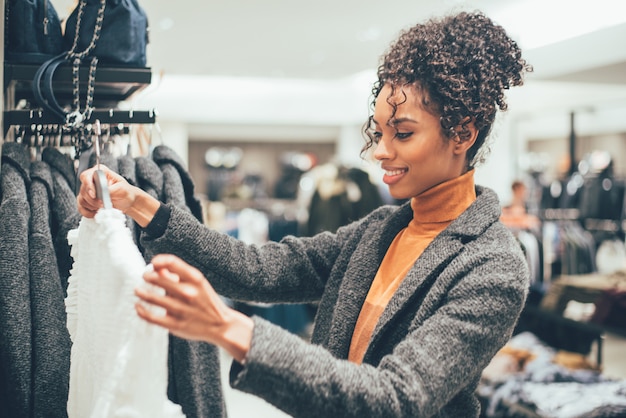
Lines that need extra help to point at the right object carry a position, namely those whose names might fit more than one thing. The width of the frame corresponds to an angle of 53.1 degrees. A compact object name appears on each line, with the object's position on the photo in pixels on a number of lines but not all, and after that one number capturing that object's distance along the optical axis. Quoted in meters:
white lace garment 0.84
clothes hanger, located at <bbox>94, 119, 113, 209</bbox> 0.97
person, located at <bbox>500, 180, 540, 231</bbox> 5.51
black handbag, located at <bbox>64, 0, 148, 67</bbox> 1.38
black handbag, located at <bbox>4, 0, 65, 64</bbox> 1.36
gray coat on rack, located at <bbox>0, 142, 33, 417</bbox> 1.13
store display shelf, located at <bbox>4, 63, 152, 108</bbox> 1.35
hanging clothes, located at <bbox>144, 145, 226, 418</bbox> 1.36
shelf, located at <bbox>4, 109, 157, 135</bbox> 1.33
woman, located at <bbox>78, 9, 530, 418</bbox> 0.83
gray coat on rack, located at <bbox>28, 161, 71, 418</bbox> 1.16
